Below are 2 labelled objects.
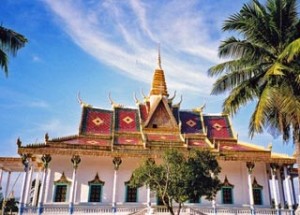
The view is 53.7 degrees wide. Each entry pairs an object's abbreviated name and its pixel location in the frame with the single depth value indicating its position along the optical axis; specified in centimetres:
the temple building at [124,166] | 1755
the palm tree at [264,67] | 1042
